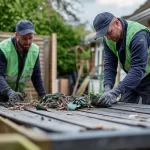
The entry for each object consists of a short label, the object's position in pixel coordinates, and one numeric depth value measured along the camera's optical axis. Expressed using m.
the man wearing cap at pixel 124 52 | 4.02
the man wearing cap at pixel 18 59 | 4.91
